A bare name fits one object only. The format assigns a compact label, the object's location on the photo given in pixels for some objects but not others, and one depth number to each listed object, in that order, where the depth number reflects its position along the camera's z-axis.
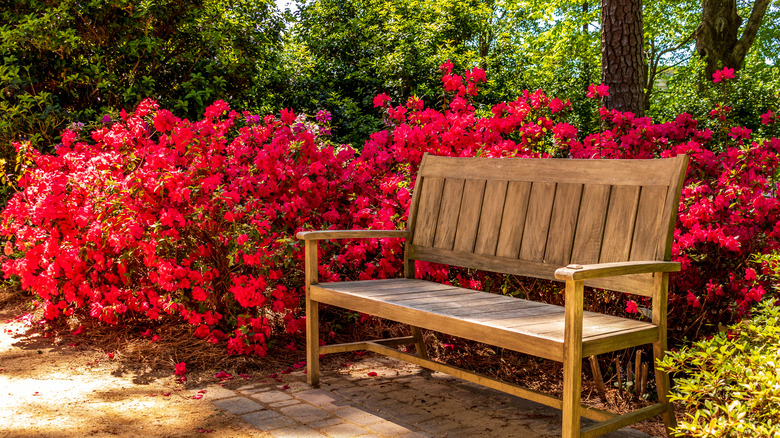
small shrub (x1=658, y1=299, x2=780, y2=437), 1.98
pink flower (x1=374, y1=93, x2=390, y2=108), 4.72
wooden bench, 2.68
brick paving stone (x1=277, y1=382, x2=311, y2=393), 3.89
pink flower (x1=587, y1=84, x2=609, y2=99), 4.33
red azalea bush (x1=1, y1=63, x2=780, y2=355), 4.18
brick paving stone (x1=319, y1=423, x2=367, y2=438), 3.17
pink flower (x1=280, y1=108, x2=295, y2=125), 4.57
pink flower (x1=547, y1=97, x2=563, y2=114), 4.32
